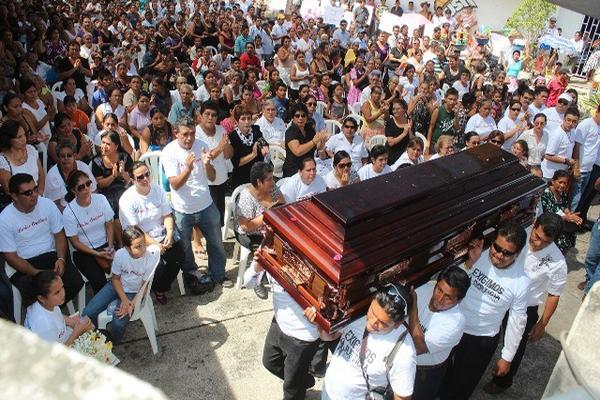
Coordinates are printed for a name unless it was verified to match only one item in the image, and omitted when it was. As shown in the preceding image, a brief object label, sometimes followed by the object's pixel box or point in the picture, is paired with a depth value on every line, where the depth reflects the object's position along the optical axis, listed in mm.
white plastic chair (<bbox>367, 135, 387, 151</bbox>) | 6224
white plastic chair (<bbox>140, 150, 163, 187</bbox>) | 4910
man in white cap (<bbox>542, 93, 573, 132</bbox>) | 6332
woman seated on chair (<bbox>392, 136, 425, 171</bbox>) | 4867
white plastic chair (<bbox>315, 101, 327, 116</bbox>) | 7453
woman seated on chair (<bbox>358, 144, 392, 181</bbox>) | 4582
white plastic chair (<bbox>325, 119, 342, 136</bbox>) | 6734
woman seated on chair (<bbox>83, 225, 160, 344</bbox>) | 3525
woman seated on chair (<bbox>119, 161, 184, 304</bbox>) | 3918
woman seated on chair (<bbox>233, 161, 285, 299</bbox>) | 3951
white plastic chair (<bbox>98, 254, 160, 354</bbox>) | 3588
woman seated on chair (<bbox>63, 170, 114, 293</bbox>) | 3758
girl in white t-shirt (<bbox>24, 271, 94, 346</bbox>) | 2939
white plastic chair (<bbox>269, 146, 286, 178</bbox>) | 5680
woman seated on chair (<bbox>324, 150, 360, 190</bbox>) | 4434
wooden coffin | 2846
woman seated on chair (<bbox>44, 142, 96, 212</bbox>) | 4066
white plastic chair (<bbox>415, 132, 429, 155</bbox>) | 6211
